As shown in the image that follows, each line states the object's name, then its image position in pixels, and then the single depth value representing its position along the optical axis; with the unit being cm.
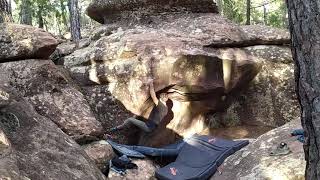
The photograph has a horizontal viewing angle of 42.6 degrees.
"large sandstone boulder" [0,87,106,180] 432
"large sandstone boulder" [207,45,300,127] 986
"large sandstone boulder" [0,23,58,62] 810
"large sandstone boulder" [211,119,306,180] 564
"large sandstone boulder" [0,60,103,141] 734
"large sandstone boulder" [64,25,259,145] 907
